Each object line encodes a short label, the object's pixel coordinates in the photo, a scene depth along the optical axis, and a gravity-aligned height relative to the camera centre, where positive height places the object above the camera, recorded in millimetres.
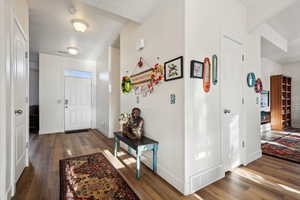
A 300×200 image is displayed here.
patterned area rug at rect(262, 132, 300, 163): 2754 -1114
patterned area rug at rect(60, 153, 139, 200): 1616 -1124
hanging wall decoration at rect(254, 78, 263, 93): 2646 +260
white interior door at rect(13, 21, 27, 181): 1882 +26
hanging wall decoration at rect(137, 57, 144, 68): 2492 +672
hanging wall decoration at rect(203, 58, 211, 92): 1848 +327
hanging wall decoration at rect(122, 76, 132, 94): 2863 +320
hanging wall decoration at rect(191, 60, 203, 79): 1690 +385
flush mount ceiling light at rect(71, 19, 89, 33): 2772 +1538
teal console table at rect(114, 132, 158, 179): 1971 -680
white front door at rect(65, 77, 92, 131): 5066 -124
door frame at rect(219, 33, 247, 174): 2387 -343
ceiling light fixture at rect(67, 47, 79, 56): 4066 +1488
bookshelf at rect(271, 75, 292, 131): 5152 -71
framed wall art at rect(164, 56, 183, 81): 1695 +398
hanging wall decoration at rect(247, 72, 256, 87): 2486 +369
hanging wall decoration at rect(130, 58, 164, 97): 2088 +346
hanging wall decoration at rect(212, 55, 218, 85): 1960 +430
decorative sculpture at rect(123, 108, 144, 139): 2303 -462
